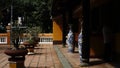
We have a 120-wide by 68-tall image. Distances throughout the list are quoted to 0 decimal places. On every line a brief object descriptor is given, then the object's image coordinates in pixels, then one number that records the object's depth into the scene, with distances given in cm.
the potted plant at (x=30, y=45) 871
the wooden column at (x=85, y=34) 578
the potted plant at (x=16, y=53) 493
